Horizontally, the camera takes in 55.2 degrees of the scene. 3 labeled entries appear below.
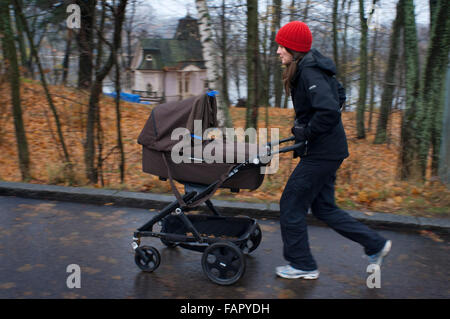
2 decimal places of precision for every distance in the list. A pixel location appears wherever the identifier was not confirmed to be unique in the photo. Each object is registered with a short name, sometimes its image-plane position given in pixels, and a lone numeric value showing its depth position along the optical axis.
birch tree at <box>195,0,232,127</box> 7.72
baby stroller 3.69
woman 3.33
